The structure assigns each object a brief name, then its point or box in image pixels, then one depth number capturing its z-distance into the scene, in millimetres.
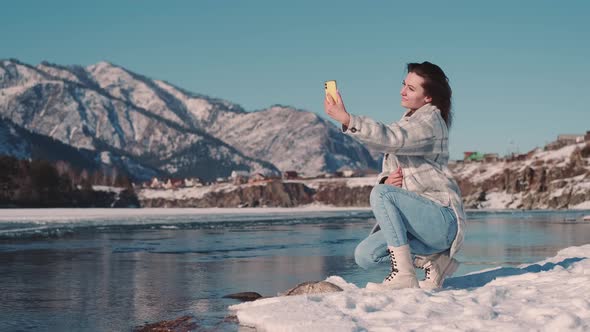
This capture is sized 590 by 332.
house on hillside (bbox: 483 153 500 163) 182375
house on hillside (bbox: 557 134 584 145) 177375
